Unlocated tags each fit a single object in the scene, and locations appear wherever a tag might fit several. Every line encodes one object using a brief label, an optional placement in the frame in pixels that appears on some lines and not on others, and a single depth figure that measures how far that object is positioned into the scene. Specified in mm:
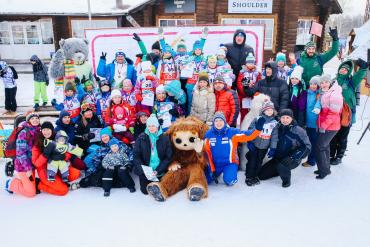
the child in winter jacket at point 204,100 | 4883
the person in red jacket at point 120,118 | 4875
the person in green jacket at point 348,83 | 4825
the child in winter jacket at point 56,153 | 4281
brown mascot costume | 4078
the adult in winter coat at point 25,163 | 4312
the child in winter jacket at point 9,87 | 8531
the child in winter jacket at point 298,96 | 4871
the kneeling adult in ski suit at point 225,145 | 4387
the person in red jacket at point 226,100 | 4922
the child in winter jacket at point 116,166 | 4418
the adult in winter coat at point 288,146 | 4363
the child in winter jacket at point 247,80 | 5344
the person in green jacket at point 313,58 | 5328
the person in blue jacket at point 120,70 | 5809
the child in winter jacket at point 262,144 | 4453
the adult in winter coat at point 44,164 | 4305
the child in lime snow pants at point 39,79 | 8883
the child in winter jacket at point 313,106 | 4716
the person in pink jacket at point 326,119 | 4468
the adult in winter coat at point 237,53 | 5711
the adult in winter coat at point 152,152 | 4348
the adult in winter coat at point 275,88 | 4887
